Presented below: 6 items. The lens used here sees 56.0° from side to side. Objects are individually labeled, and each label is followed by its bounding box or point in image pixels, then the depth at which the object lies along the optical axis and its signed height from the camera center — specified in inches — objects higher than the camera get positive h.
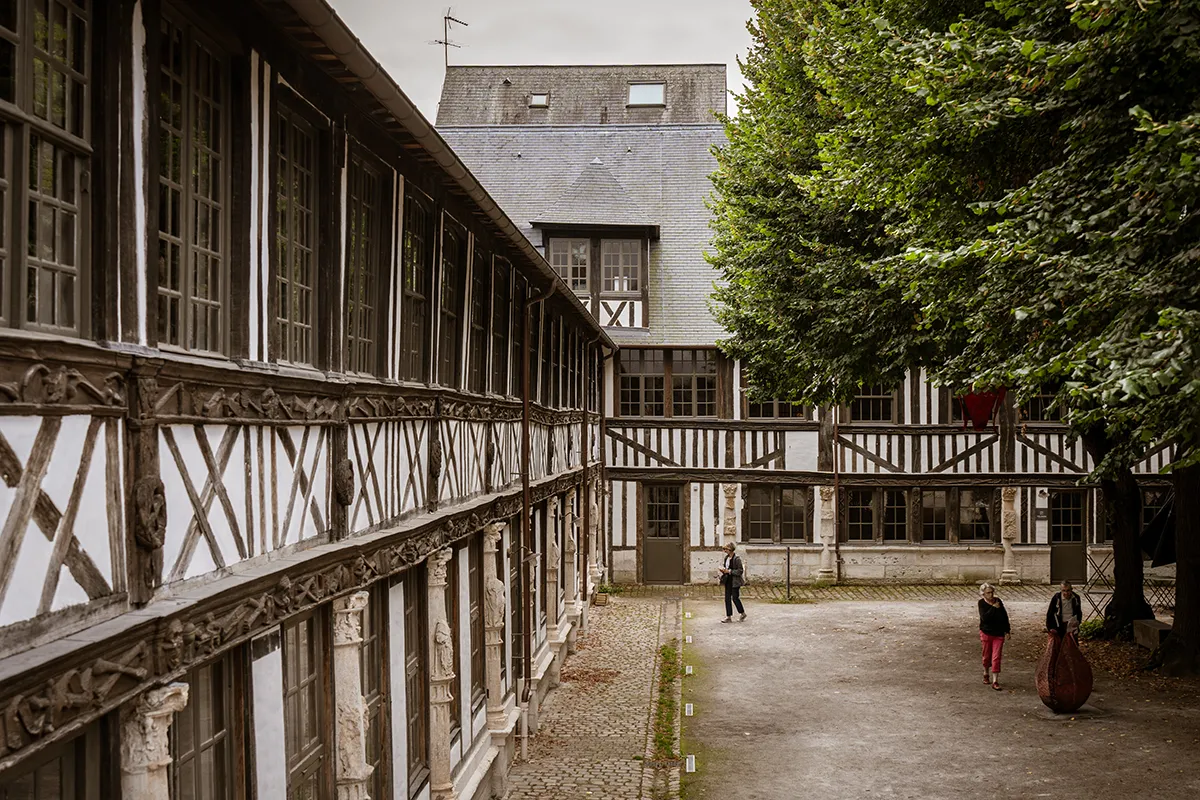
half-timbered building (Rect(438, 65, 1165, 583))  997.2 -48.3
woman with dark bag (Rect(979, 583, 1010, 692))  607.2 -115.3
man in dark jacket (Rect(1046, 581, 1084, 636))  618.5 -110.5
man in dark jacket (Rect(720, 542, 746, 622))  828.6 -121.8
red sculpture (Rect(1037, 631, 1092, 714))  548.1 -129.7
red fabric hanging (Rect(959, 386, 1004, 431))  684.1 +2.7
